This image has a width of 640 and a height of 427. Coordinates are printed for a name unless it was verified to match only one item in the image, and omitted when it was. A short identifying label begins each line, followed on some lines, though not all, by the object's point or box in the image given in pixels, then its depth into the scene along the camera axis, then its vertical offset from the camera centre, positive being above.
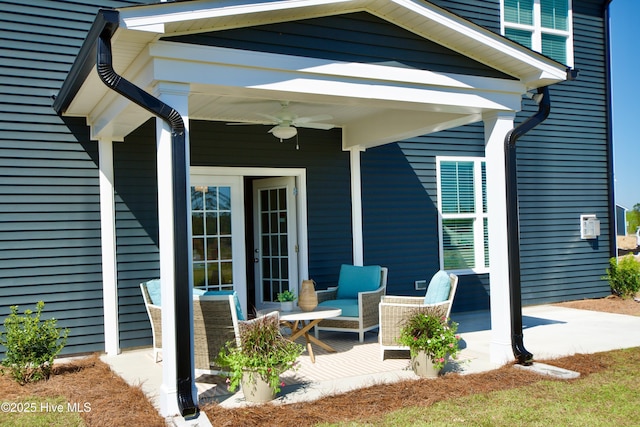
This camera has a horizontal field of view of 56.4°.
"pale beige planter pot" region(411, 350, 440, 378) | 5.04 -1.22
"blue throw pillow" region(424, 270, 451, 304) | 5.70 -0.64
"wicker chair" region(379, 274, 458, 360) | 5.62 -0.92
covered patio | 4.09 +1.17
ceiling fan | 6.44 +1.17
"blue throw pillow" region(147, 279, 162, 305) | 5.77 -0.58
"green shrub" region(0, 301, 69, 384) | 5.13 -0.99
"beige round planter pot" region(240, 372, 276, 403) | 4.43 -1.18
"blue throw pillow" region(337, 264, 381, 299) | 7.11 -0.68
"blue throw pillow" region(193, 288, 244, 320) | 4.88 -0.58
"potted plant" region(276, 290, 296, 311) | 5.99 -0.74
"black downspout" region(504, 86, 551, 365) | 5.45 -0.18
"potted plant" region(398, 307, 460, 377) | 5.01 -1.01
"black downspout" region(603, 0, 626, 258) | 9.95 +1.56
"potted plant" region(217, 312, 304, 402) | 4.41 -0.98
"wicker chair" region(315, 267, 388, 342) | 6.59 -1.06
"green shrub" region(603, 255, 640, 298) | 9.68 -0.98
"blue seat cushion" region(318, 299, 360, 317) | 6.66 -0.91
